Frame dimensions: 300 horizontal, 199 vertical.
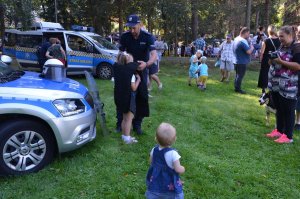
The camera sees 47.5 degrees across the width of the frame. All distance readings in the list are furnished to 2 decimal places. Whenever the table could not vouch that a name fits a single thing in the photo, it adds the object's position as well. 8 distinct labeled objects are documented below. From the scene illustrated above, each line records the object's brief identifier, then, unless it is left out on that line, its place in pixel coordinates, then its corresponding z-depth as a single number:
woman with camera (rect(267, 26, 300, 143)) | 5.14
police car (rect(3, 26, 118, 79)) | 12.27
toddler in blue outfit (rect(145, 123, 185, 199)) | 2.84
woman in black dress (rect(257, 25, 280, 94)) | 7.73
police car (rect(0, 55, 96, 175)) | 4.04
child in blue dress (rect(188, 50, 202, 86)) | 10.38
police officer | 5.39
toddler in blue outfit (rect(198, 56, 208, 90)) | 10.00
